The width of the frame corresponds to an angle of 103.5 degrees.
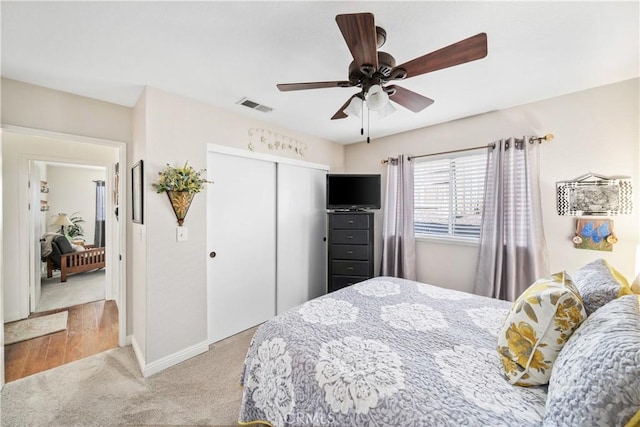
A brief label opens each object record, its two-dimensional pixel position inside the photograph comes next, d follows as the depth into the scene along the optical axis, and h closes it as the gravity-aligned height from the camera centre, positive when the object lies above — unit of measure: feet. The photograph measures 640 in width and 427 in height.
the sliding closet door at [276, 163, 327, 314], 10.70 -1.01
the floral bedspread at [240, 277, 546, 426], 2.98 -2.24
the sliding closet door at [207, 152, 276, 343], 8.61 -1.12
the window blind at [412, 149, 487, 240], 9.16 +0.69
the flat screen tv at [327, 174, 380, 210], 10.82 +0.94
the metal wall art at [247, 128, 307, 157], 9.36 +2.88
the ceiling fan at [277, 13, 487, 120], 3.56 +2.50
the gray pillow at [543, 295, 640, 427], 2.06 -1.48
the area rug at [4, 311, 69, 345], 8.59 -4.19
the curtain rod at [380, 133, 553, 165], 7.51 +2.29
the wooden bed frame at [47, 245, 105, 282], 14.70 -2.99
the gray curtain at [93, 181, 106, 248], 19.36 -0.45
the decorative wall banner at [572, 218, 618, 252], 6.68 -0.60
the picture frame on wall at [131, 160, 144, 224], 7.11 +0.63
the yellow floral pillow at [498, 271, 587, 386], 3.20 -1.58
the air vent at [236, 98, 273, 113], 7.86 +3.50
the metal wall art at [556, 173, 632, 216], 6.55 +0.46
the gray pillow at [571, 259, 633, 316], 3.55 -1.11
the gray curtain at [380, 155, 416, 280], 10.31 -0.46
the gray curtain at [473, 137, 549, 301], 7.61 -0.39
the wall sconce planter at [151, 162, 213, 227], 7.01 +0.76
